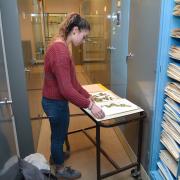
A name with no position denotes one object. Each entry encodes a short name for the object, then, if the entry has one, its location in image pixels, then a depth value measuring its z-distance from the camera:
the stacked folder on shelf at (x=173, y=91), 1.53
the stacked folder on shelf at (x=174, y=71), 1.50
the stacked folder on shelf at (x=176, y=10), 1.44
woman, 1.62
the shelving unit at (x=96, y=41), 3.84
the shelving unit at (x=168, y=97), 1.52
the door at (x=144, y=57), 1.71
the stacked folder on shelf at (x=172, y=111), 1.54
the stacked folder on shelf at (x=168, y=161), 1.65
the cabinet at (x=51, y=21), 7.11
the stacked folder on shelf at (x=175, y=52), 1.48
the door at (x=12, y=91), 1.34
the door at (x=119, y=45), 2.38
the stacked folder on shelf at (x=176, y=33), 1.47
